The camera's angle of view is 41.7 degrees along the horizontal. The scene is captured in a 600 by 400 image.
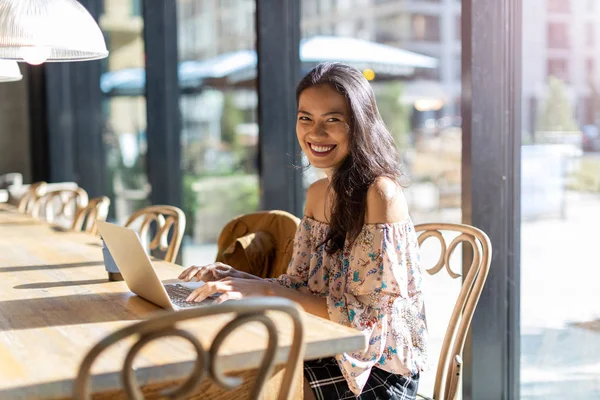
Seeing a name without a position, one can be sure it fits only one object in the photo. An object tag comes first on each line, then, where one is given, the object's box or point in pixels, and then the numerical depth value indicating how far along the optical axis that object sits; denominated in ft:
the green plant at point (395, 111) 10.44
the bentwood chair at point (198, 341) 3.53
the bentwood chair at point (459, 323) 6.43
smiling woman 5.93
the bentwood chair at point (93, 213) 13.17
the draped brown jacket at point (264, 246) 7.84
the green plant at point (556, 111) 7.88
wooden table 4.16
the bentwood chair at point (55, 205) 15.17
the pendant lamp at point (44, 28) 6.64
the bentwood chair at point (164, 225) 9.77
